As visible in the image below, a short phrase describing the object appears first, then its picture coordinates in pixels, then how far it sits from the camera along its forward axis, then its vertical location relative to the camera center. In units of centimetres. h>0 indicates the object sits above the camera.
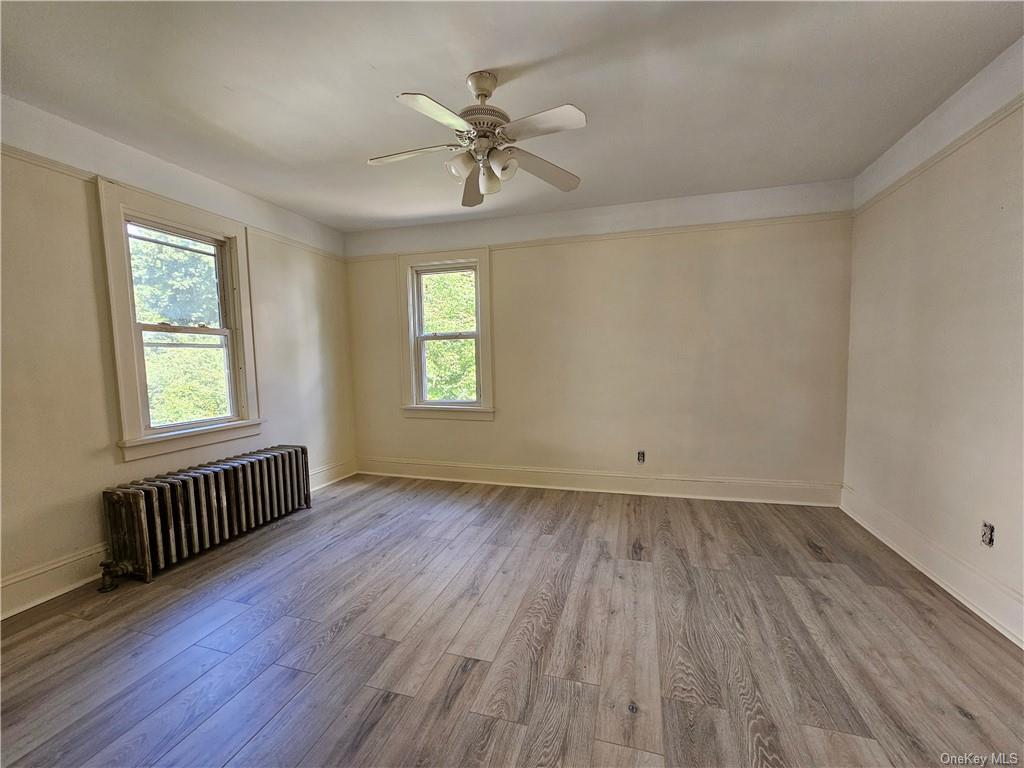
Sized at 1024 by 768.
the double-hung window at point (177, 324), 249 +23
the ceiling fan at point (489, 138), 170 +99
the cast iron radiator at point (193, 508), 234 -101
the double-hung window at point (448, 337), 411 +16
